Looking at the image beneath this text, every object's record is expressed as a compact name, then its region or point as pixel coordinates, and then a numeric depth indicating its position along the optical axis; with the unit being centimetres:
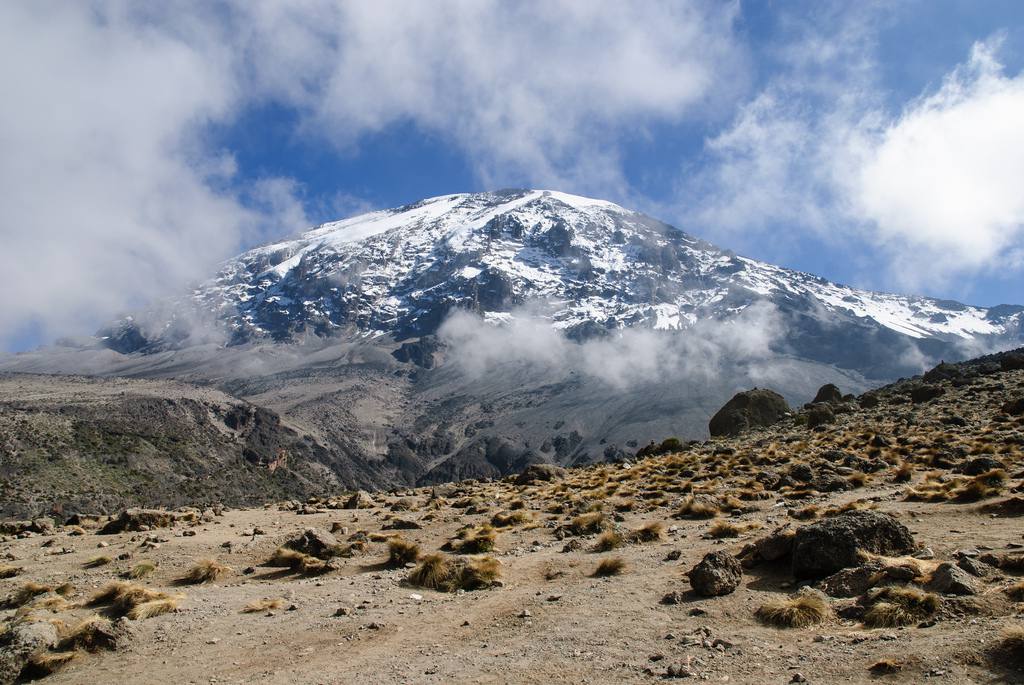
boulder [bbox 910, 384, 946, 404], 3534
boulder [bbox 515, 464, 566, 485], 3142
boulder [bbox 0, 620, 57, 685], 951
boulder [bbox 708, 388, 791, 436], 4928
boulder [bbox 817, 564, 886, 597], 945
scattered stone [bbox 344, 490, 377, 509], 2562
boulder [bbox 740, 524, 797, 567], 1127
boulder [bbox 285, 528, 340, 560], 1542
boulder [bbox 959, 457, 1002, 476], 1725
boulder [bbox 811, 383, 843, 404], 4859
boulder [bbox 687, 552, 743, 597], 1026
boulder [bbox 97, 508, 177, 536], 2052
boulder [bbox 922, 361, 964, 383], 4079
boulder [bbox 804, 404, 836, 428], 3516
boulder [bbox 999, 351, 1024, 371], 3840
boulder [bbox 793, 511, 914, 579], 1028
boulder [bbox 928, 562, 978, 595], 862
